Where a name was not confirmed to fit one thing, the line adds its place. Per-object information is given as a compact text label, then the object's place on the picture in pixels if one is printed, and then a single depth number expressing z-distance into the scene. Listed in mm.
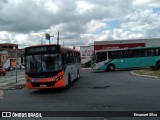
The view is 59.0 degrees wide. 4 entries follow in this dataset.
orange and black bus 8030
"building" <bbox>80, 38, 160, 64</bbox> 28102
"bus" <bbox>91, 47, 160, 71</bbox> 17689
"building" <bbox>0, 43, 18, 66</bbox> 37699
